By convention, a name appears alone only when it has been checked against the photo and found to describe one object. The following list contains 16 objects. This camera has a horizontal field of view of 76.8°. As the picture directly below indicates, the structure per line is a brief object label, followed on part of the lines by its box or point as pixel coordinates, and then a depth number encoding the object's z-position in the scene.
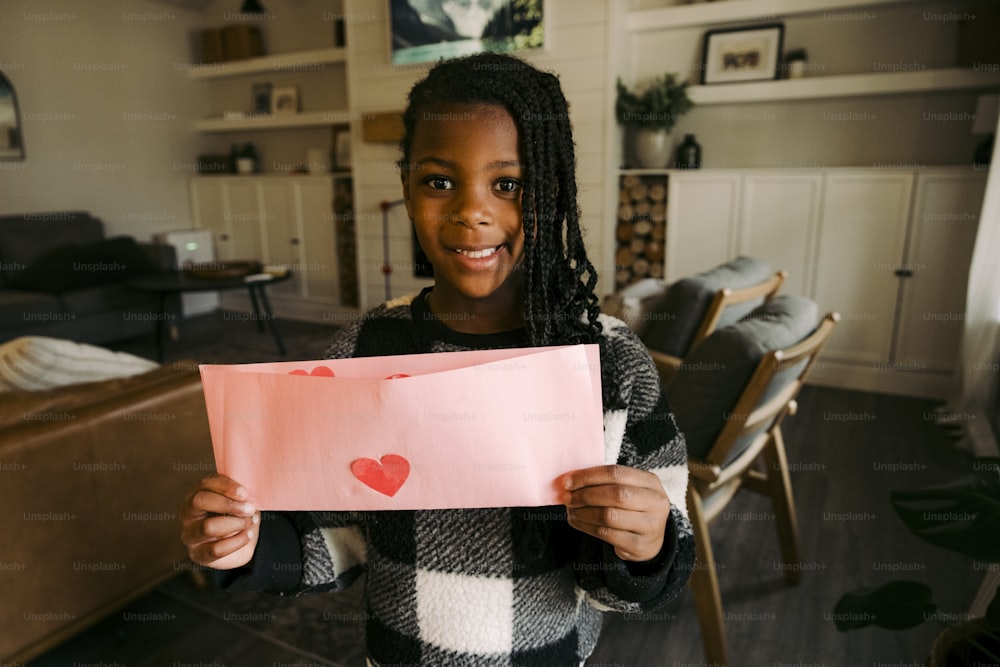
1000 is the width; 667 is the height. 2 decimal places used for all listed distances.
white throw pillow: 1.57
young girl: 0.65
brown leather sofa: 1.37
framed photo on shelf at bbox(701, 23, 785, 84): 3.70
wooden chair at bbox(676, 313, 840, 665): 1.39
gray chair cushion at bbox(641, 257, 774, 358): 2.23
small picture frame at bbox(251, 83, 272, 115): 5.72
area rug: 1.67
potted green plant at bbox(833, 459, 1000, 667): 0.94
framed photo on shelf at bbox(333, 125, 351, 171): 5.21
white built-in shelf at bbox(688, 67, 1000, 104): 3.22
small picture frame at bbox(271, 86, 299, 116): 5.57
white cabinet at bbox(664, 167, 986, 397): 3.29
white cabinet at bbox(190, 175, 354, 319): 5.18
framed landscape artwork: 4.00
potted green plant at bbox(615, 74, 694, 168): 3.78
